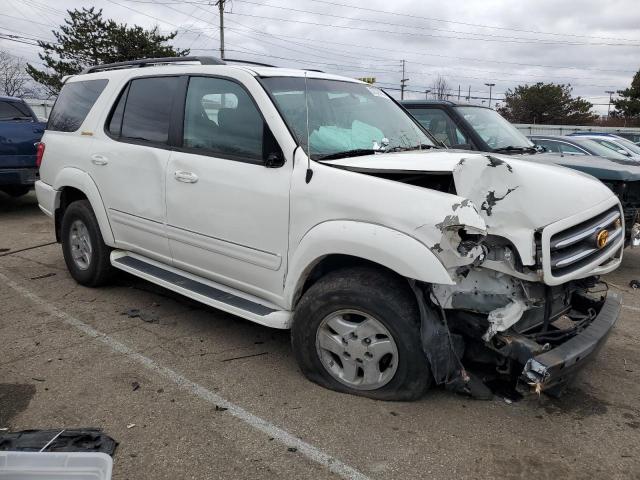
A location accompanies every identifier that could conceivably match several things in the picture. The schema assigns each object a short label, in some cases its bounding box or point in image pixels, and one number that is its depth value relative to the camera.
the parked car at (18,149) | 8.97
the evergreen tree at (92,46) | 29.88
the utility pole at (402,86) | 54.00
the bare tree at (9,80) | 50.30
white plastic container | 1.96
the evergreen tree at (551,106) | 55.91
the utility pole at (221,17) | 38.78
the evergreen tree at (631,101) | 46.28
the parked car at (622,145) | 12.43
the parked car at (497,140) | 6.27
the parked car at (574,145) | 9.91
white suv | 2.87
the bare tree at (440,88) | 60.47
